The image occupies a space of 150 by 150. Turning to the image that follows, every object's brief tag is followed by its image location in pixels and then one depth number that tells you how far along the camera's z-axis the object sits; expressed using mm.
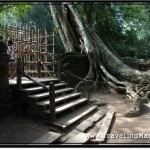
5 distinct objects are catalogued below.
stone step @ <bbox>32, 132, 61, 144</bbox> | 4266
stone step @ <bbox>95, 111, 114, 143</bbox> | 4292
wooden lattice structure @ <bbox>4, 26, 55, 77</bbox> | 10211
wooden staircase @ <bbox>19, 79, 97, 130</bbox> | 5539
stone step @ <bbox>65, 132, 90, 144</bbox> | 4256
